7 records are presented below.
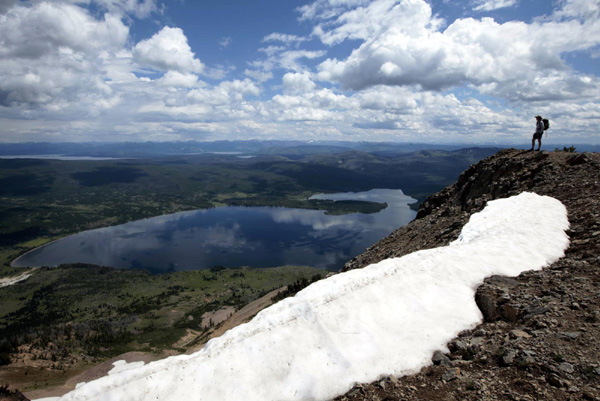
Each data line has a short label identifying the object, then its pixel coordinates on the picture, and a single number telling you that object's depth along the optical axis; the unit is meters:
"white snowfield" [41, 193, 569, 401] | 7.78
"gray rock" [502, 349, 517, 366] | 7.52
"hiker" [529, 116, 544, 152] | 24.08
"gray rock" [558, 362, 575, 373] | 6.82
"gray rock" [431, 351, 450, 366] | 8.19
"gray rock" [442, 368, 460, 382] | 7.54
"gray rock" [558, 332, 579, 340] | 7.81
